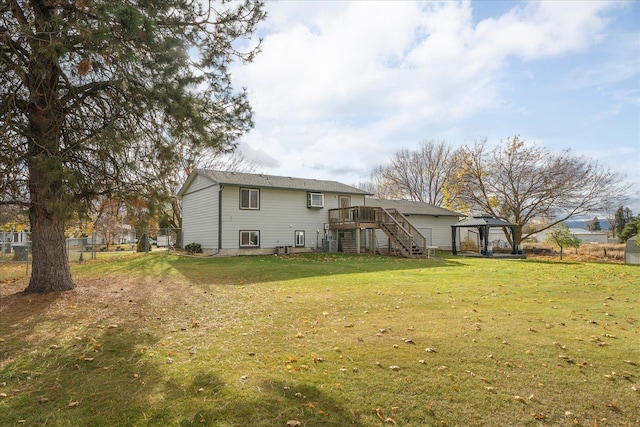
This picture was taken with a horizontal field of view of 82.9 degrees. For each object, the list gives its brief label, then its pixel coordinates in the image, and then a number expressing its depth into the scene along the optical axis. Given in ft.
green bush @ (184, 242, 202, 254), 76.64
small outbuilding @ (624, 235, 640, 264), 79.26
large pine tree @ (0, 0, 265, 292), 20.95
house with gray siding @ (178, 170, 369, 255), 71.36
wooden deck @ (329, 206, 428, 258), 72.23
